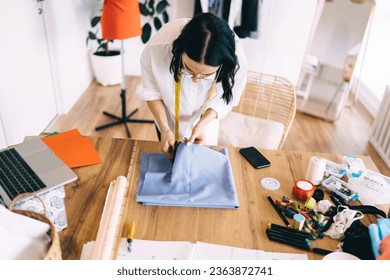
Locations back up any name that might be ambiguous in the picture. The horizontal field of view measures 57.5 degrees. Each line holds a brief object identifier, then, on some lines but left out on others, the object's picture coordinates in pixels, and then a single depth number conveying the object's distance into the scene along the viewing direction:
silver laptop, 1.10
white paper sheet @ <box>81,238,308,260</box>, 1.05
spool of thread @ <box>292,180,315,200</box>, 1.29
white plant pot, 3.83
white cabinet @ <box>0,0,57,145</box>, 2.33
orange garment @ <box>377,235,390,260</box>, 0.97
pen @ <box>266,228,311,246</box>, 1.12
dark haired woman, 1.22
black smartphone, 1.46
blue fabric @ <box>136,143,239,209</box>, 1.23
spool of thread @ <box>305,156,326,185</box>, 1.36
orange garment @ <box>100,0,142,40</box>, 2.70
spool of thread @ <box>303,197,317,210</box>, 1.25
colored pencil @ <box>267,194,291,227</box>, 1.19
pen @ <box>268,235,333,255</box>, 1.09
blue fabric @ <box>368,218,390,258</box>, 1.04
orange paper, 1.40
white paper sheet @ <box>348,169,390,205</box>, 1.32
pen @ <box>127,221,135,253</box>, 1.07
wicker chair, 2.19
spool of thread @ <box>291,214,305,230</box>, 1.15
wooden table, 1.11
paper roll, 0.98
